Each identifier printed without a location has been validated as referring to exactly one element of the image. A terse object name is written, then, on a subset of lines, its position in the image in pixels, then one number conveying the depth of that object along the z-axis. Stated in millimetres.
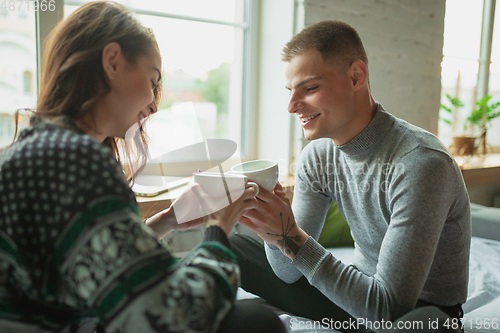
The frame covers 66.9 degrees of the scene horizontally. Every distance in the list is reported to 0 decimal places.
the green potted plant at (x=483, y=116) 2913
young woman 510
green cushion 1835
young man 884
